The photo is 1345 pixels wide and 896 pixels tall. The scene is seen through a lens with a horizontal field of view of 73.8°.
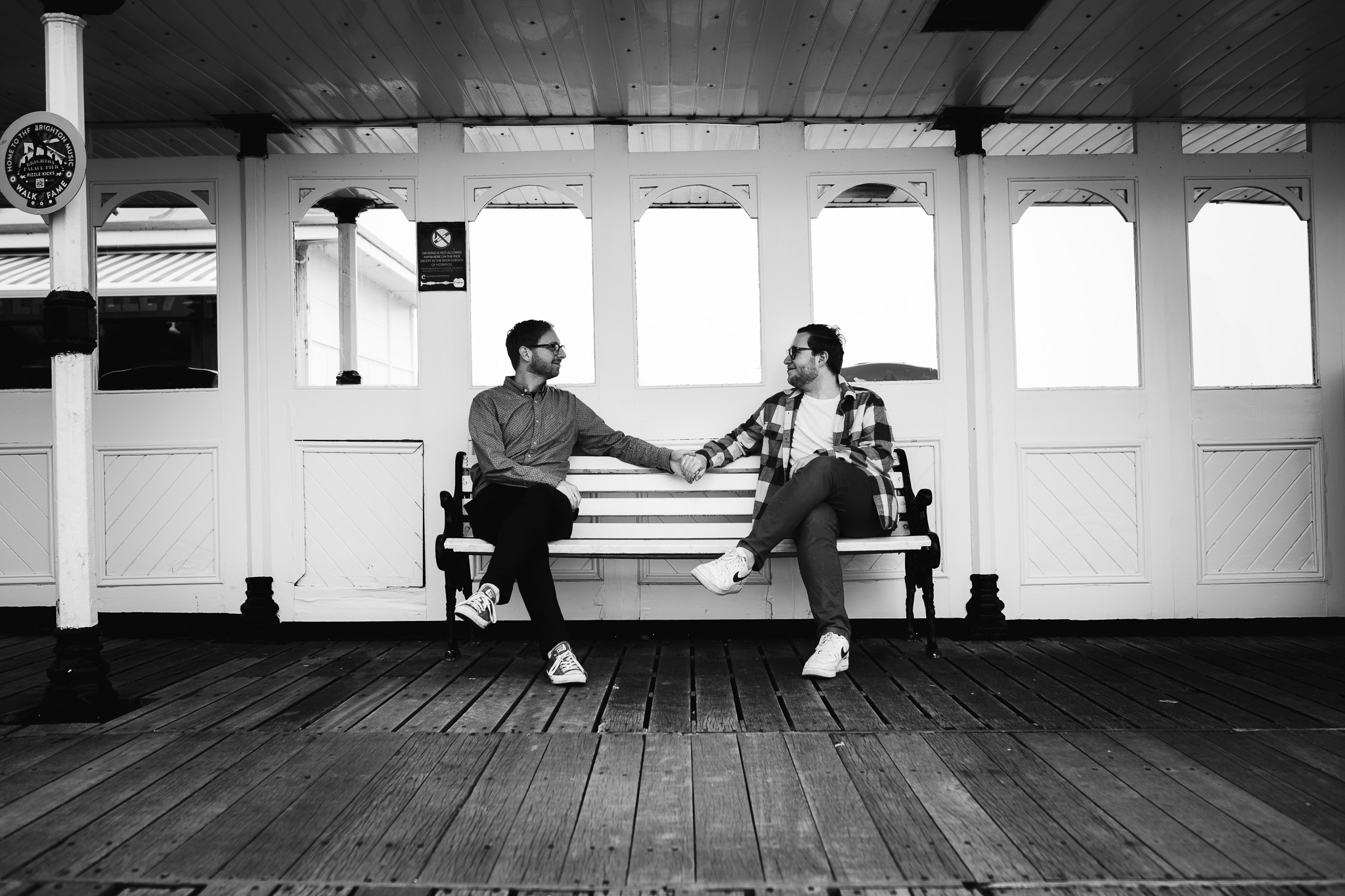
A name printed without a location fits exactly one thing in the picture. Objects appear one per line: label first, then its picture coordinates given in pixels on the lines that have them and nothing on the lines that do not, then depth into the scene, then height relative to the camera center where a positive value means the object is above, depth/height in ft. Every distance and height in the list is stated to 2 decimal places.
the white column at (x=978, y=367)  15.60 +1.58
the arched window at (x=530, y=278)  15.96 +3.39
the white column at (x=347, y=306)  15.97 +2.97
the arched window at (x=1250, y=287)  16.02 +2.94
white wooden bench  13.55 -0.94
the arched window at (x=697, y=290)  15.90 +3.10
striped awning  16.10 +3.79
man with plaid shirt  12.53 -0.19
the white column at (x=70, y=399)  10.43 +0.94
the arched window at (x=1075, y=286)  15.93 +3.02
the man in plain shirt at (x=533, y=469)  12.30 -0.02
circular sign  10.23 +3.62
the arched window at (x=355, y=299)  15.90 +3.08
